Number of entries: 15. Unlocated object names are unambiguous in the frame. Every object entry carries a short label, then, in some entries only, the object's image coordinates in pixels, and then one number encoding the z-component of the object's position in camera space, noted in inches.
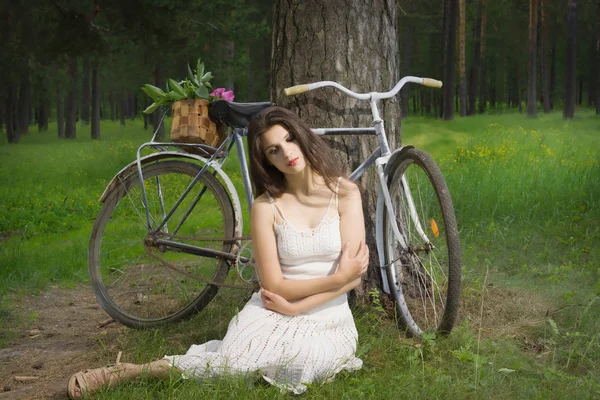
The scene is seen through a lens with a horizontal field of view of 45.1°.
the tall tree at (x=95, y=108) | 991.6
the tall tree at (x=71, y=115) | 1043.9
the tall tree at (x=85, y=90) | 1004.6
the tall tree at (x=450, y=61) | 799.7
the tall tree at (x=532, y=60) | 803.4
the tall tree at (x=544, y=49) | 869.8
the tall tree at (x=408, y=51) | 991.9
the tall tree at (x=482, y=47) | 1010.0
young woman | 118.7
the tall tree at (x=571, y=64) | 681.6
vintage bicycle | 140.0
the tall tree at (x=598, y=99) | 841.5
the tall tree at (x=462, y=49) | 872.9
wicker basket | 157.1
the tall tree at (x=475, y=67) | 1004.6
